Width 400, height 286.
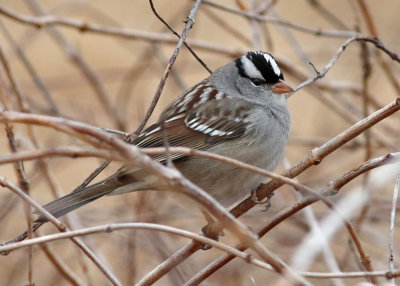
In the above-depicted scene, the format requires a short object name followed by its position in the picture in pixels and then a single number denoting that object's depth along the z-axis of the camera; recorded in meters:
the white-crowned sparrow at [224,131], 5.85
